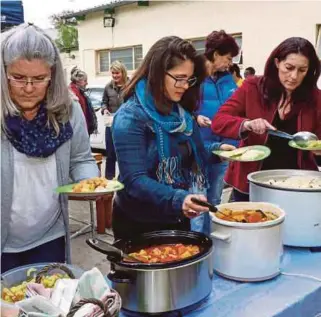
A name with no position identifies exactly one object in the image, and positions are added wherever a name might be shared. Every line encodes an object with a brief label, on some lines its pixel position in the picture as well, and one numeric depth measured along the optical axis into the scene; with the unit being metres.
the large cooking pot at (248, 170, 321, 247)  1.23
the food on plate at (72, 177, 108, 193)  1.08
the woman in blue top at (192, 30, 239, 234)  2.35
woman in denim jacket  1.20
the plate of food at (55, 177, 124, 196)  1.07
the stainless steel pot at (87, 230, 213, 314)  0.86
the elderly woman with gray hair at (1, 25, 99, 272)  1.08
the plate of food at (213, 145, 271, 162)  1.40
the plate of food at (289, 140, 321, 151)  1.42
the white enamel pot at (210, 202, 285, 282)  1.04
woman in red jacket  1.50
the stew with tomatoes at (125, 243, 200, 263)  0.97
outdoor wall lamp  8.48
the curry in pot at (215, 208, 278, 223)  1.10
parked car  6.53
